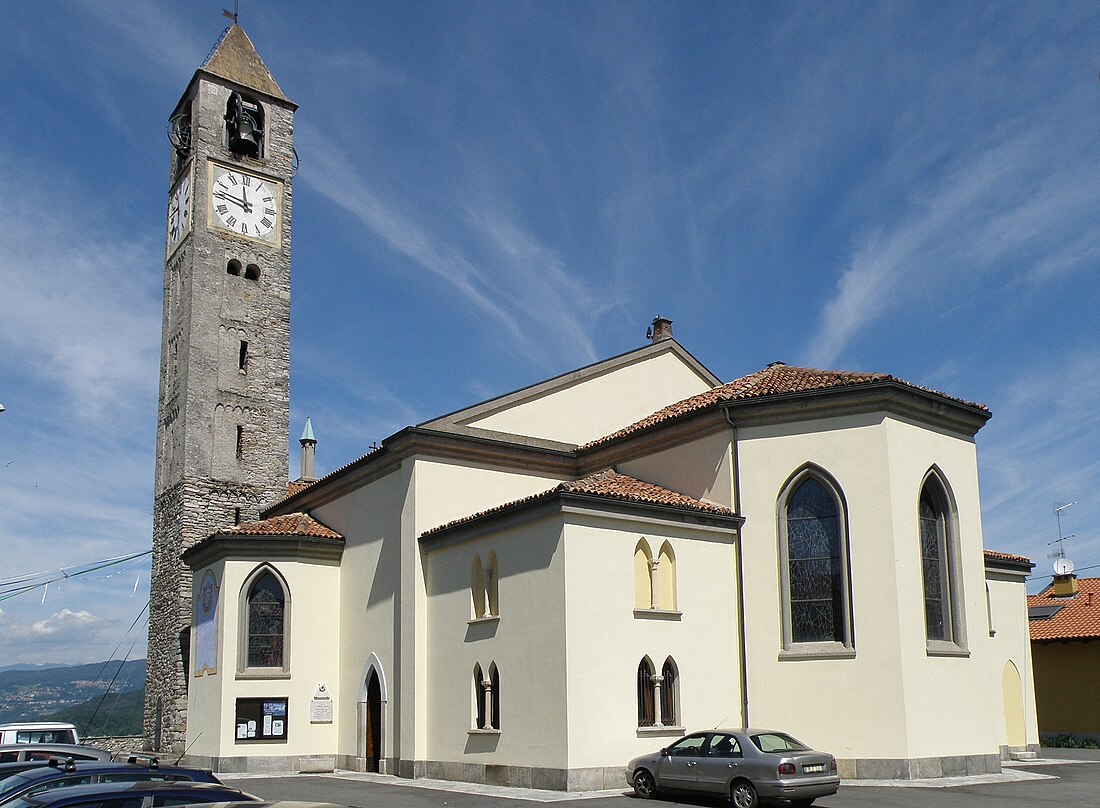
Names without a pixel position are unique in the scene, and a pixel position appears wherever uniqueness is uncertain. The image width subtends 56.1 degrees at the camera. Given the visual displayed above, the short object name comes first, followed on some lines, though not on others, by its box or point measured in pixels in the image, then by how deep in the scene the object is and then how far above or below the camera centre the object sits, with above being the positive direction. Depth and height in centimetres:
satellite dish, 3769 +164
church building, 1886 +53
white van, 1784 -180
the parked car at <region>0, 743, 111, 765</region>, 1505 -180
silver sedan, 1477 -222
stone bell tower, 3058 +882
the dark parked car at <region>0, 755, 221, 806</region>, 764 -117
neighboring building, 3197 -178
